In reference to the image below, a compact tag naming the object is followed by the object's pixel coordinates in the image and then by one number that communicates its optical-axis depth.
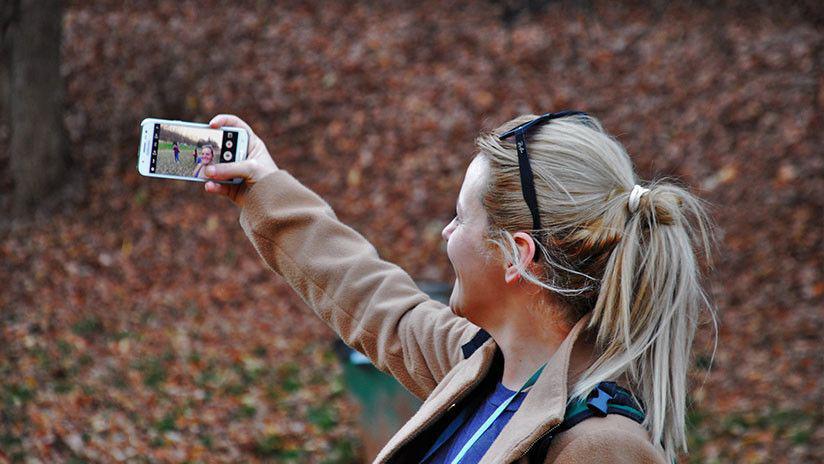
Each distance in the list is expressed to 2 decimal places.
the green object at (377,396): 9.88
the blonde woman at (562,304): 3.52
